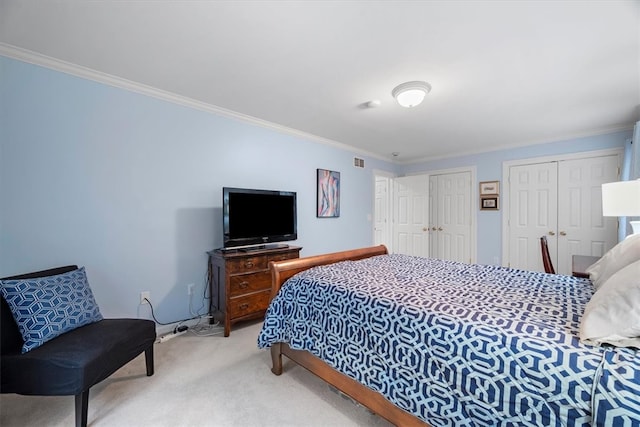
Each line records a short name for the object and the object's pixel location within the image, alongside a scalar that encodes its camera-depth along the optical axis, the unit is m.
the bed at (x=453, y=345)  0.84
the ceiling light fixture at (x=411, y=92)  2.30
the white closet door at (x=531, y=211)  3.97
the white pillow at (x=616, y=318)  0.88
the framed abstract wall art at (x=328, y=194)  3.99
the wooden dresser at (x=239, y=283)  2.55
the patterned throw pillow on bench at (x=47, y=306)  1.46
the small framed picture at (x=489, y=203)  4.44
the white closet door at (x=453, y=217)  4.76
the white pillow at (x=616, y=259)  1.44
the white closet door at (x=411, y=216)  4.93
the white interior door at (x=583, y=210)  3.55
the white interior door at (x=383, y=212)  5.57
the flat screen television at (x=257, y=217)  2.71
